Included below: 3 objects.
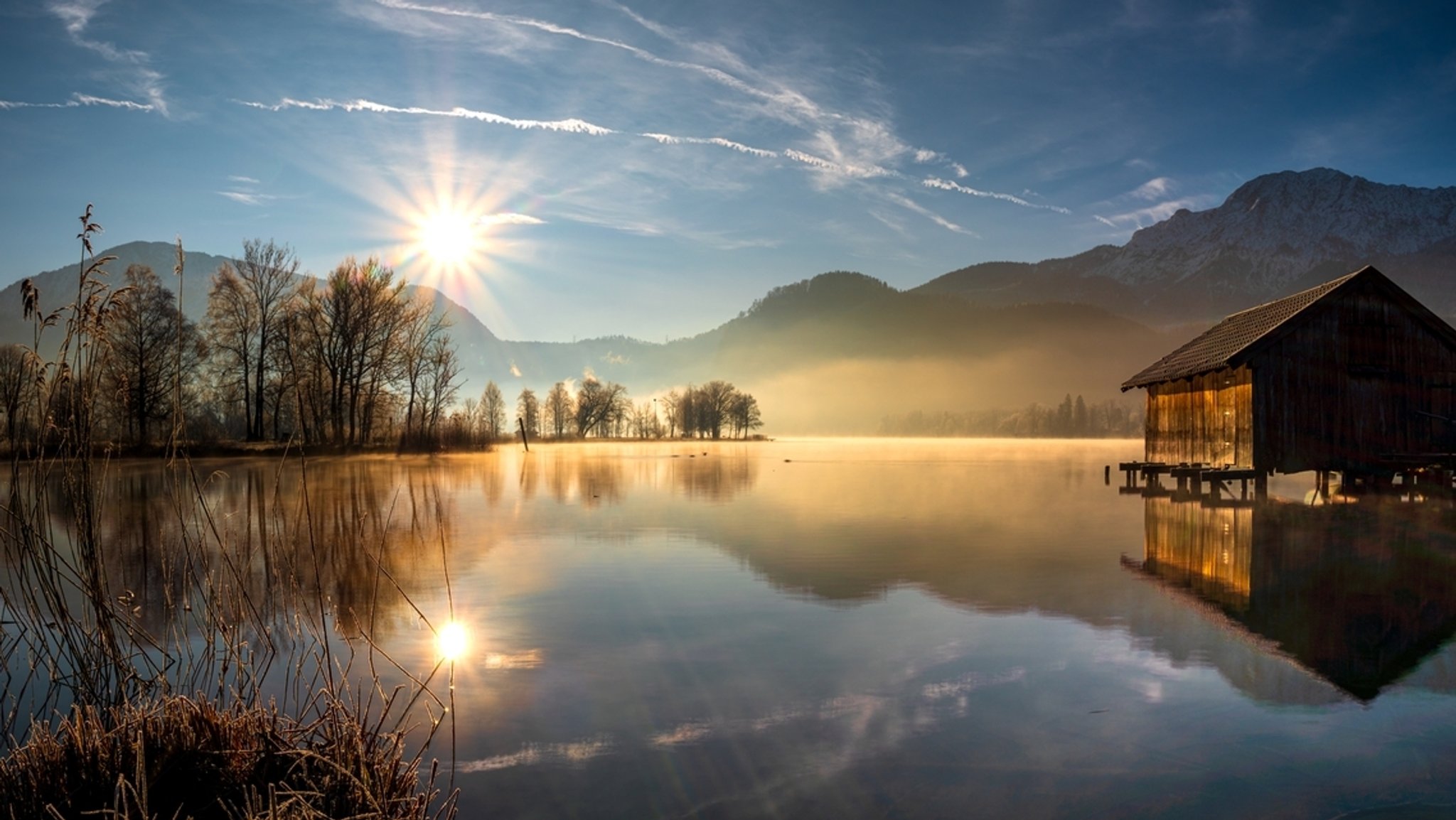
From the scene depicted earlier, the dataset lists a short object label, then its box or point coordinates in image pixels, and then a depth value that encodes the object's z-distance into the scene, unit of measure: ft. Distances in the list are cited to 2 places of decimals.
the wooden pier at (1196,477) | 82.38
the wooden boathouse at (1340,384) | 82.28
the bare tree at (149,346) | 134.51
